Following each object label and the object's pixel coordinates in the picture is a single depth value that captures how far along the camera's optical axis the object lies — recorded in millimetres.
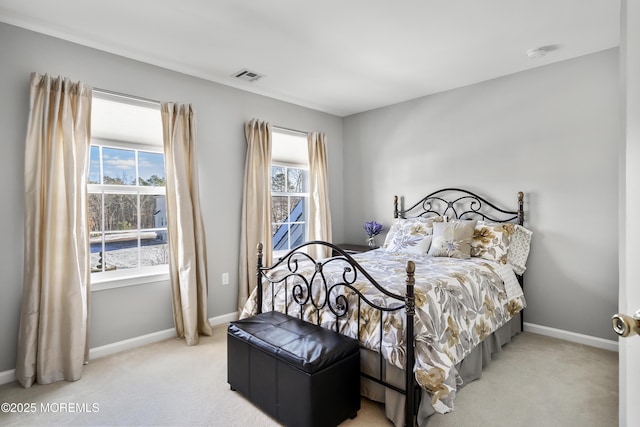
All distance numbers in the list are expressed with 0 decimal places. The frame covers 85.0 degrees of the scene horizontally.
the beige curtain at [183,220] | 3049
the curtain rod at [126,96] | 2755
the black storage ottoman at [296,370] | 1735
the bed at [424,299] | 1814
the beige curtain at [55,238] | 2344
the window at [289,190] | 4195
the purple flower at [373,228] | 4273
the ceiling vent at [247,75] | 3293
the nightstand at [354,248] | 4057
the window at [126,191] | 2924
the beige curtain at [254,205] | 3607
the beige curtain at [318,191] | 4355
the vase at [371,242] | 4322
